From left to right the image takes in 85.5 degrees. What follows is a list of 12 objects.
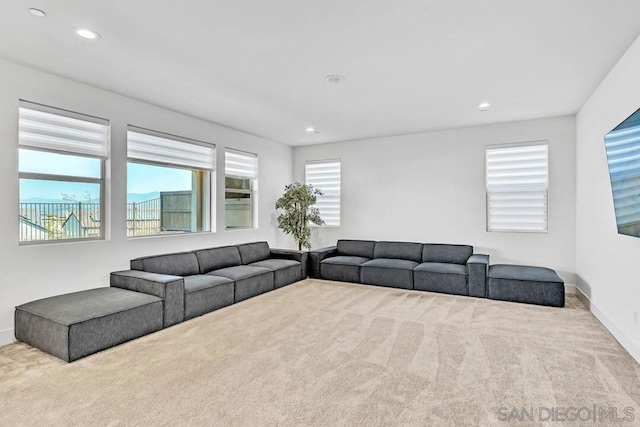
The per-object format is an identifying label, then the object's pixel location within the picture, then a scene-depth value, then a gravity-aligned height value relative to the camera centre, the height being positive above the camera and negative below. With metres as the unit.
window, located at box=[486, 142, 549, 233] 5.29 +0.44
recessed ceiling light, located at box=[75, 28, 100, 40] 2.71 +1.45
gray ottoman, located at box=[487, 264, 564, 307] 4.32 -0.91
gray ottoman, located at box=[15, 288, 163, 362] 2.82 -0.93
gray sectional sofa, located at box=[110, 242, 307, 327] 3.72 -0.78
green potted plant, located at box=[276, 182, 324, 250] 6.59 +0.07
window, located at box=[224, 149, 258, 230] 5.90 +0.50
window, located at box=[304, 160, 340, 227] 7.09 +0.62
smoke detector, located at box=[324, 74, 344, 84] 3.62 +1.46
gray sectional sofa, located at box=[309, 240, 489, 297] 4.95 -0.79
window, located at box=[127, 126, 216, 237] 4.48 +0.47
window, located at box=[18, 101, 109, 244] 3.47 +0.46
